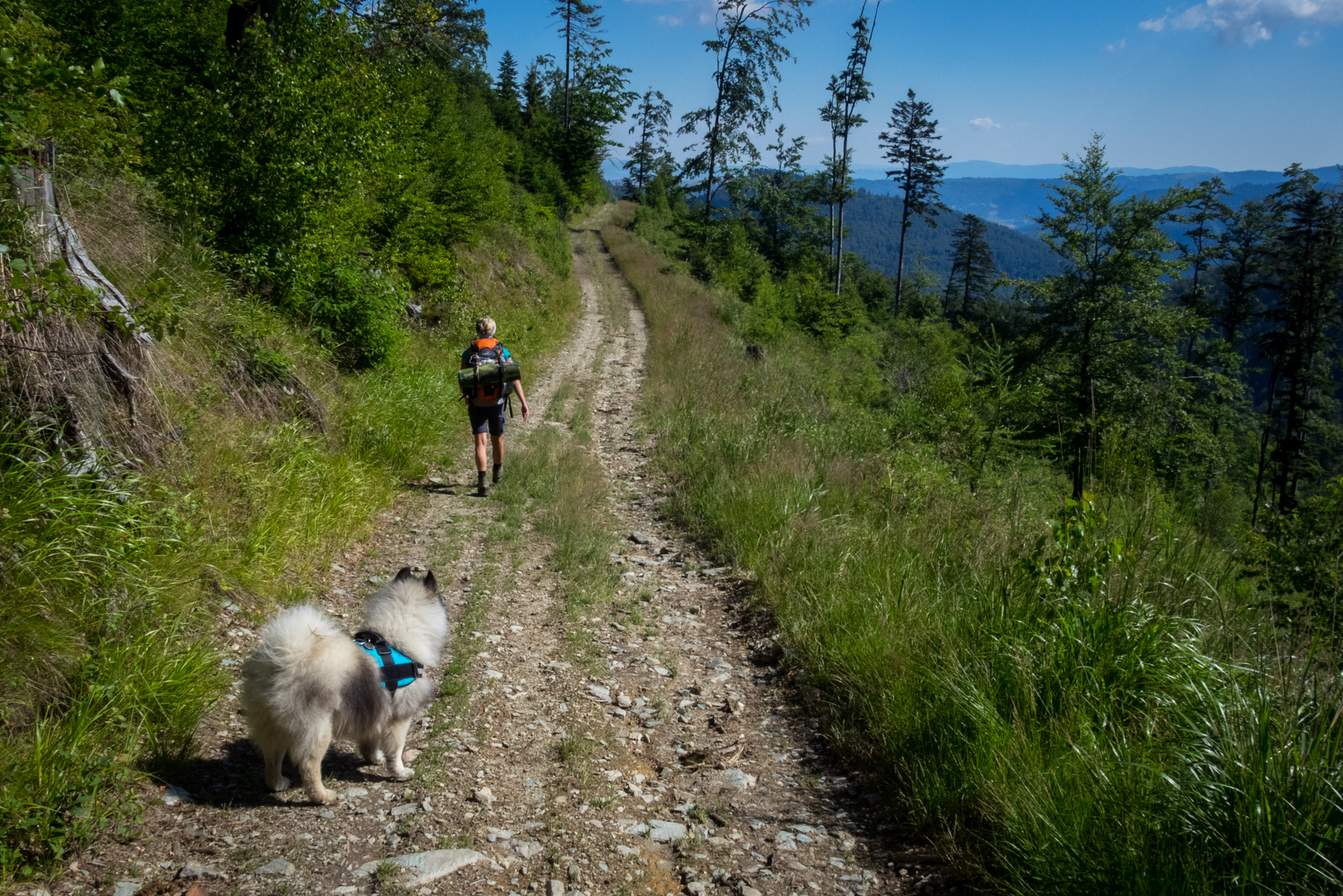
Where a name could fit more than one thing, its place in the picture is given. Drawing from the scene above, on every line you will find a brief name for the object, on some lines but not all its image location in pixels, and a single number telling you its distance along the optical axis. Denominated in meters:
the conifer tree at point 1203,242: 33.81
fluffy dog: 3.15
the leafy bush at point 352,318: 9.82
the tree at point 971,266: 72.31
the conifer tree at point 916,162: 49.56
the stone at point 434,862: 2.97
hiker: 8.48
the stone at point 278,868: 2.88
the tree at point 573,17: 43.03
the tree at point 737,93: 31.56
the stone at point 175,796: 3.15
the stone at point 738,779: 3.89
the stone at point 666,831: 3.43
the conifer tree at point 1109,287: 23.59
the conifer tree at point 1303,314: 33.38
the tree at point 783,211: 39.72
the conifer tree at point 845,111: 32.16
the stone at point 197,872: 2.77
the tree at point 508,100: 38.97
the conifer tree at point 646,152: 69.38
